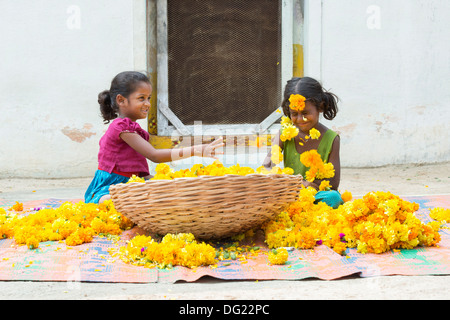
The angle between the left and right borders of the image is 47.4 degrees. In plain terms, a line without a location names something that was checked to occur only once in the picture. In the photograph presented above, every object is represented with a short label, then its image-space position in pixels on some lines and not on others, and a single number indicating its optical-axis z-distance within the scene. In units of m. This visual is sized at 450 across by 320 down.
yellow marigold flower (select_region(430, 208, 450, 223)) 3.27
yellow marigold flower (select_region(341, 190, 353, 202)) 3.45
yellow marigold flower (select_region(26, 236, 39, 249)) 2.70
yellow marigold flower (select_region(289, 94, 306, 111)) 3.32
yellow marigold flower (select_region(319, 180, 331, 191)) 3.28
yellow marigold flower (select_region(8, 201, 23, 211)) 3.79
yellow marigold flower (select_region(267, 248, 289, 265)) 2.41
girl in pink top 3.40
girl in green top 3.45
